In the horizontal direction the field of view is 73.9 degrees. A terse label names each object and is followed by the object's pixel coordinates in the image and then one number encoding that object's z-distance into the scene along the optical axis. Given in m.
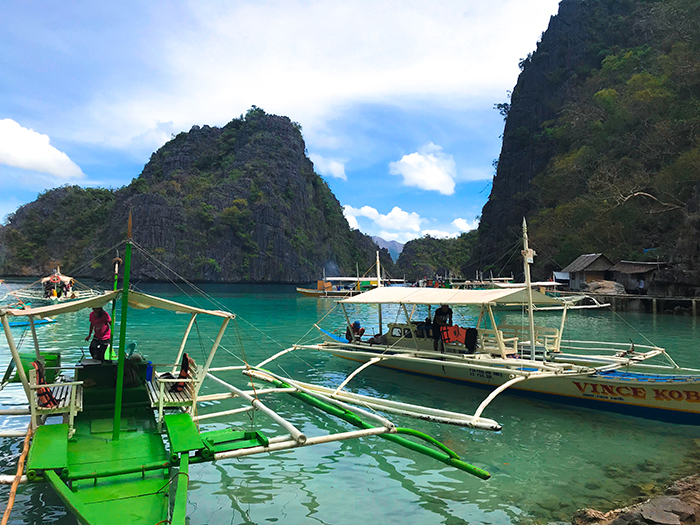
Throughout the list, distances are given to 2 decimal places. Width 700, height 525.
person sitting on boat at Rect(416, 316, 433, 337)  14.06
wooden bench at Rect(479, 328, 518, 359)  12.54
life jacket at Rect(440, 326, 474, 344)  13.18
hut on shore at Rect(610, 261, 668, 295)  38.25
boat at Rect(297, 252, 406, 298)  59.13
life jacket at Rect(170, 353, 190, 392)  7.55
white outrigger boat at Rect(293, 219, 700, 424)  10.20
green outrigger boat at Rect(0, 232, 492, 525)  4.80
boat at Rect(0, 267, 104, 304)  37.93
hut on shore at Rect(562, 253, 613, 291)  43.85
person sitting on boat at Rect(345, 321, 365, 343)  15.96
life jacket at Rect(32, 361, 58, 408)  6.23
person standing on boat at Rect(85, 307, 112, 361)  9.10
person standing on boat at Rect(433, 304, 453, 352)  13.26
